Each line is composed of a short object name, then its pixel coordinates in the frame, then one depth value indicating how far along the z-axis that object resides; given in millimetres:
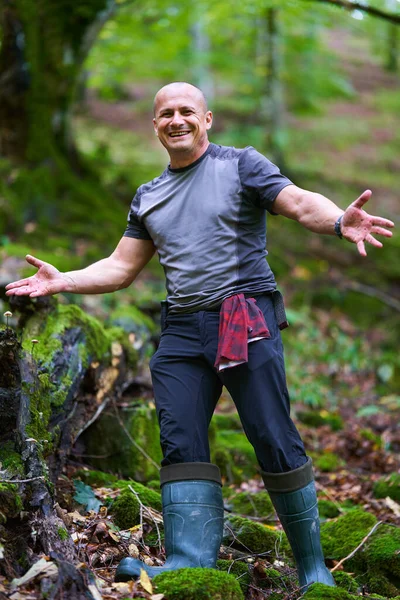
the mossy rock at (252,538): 4203
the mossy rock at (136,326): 6434
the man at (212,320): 3424
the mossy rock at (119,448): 5133
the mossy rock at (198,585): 2916
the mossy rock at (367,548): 4047
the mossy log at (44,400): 3008
